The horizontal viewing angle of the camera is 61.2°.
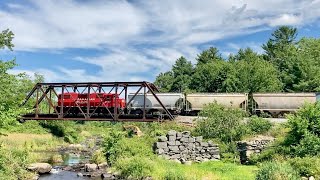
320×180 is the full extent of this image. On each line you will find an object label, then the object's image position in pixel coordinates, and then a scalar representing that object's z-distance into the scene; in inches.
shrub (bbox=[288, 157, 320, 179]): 517.8
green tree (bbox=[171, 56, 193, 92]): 2581.5
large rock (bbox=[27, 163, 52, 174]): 738.6
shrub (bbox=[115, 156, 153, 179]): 617.7
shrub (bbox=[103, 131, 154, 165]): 736.0
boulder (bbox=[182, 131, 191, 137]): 750.4
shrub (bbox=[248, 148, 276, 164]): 669.6
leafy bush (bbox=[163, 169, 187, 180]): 544.5
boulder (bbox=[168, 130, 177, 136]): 750.2
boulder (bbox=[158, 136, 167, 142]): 743.4
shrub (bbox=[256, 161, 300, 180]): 461.8
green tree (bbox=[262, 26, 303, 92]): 1817.2
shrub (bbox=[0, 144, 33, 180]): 537.1
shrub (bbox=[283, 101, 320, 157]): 617.1
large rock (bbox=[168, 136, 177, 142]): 745.8
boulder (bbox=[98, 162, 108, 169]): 779.4
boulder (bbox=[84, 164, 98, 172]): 766.8
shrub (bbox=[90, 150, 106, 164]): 803.6
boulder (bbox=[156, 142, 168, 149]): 739.3
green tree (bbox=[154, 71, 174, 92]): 2891.1
